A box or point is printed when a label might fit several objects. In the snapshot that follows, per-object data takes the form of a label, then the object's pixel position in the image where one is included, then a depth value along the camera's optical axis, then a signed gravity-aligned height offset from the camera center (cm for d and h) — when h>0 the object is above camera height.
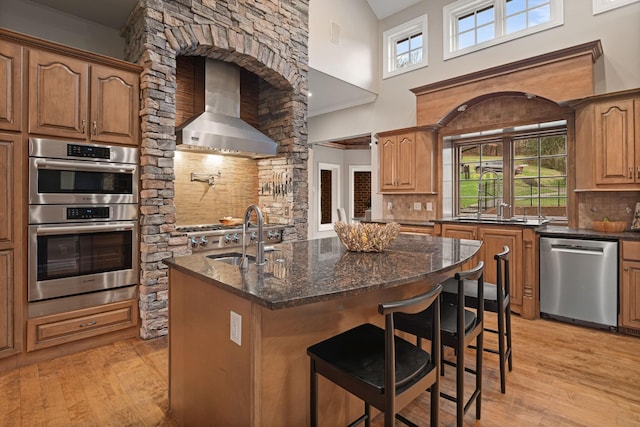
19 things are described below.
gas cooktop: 353 -24
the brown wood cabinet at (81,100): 271 +97
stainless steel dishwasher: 326 -68
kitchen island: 140 -52
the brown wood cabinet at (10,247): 256 -24
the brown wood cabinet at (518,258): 370 -51
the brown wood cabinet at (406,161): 500 +79
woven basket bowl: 223 -15
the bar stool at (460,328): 172 -61
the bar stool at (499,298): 216 -57
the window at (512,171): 432 +56
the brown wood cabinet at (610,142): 334 +70
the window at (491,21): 423 +253
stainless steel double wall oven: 271 -9
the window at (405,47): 532 +268
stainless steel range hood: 371 +100
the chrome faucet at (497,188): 465 +34
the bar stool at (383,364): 125 -61
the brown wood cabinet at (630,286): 313 -68
